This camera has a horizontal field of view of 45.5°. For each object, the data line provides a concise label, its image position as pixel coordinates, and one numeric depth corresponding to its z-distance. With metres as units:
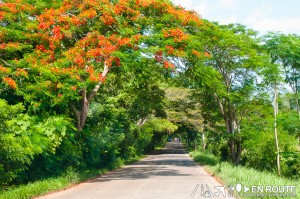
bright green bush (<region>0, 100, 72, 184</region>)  10.84
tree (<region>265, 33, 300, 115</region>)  16.44
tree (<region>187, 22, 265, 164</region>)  22.00
